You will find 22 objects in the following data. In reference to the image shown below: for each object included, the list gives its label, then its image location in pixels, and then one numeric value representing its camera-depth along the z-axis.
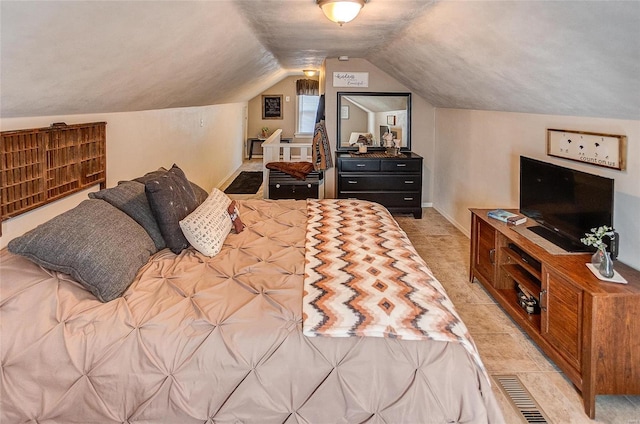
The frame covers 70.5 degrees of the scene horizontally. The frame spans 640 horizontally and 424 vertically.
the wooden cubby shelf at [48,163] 2.09
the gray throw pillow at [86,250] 1.76
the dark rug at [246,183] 7.29
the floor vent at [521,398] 2.05
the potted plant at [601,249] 2.17
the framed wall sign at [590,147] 2.50
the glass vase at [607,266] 2.17
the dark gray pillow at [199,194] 2.98
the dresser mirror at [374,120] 5.96
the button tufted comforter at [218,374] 1.54
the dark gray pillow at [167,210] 2.32
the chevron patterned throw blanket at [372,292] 1.61
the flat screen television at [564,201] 2.36
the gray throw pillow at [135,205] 2.31
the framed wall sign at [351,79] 5.86
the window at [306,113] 10.77
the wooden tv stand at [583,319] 2.04
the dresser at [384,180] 5.56
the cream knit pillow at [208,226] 2.30
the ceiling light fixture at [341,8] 2.63
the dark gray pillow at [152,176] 2.52
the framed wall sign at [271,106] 10.85
